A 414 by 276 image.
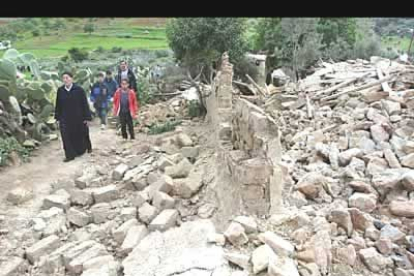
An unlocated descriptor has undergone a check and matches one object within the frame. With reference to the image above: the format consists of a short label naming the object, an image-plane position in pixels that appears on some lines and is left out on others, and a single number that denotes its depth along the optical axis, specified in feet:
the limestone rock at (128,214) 17.81
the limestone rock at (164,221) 16.01
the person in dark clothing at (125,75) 22.33
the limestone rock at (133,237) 15.74
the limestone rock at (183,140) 22.39
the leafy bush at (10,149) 21.44
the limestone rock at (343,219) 16.24
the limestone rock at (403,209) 17.53
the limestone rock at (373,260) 15.05
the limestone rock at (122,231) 16.75
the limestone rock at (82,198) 18.84
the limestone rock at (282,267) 11.78
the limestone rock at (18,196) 18.67
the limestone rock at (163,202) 17.20
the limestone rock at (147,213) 16.96
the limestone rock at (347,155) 20.89
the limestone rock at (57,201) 18.52
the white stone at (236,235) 13.26
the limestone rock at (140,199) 18.16
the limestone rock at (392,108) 23.44
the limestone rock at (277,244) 12.95
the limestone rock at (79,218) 18.02
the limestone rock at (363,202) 17.87
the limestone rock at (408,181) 18.33
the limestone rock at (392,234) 16.30
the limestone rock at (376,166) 19.72
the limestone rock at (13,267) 15.08
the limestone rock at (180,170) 19.31
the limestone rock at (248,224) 13.58
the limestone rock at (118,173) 20.45
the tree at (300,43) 35.14
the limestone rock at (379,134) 21.95
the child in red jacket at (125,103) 21.89
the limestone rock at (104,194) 18.91
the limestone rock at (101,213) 18.11
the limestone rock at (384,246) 15.80
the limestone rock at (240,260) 12.37
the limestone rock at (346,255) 14.85
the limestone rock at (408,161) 19.93
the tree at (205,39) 26.13
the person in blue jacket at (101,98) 24.81
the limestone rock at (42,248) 15.97
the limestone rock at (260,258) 11.92
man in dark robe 20.70
